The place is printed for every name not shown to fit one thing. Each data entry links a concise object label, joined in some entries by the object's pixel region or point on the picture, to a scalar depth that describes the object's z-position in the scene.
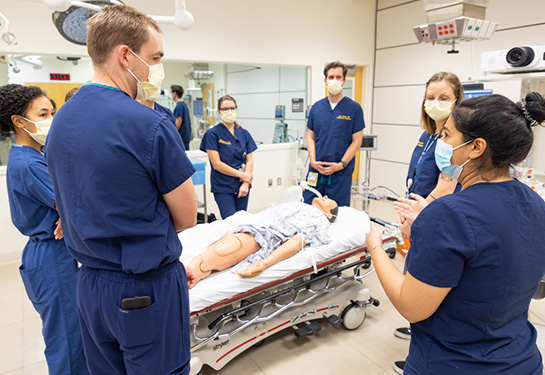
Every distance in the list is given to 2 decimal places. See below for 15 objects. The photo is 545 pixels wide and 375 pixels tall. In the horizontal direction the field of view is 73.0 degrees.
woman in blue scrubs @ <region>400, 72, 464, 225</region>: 1.98
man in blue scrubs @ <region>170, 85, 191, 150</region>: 4.59
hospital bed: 1.89
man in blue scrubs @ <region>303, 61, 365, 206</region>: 3.19
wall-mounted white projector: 2.76
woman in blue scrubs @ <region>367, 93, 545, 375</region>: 0.89
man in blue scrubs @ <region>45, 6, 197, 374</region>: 0.95
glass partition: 4.19
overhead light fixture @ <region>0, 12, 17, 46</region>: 2.27
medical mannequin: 1.96
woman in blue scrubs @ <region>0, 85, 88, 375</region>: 1.51
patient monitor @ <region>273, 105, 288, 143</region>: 5.25
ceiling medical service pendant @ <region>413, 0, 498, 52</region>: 2.57
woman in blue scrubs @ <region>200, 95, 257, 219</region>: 3.28
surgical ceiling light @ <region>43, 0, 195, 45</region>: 2.10
